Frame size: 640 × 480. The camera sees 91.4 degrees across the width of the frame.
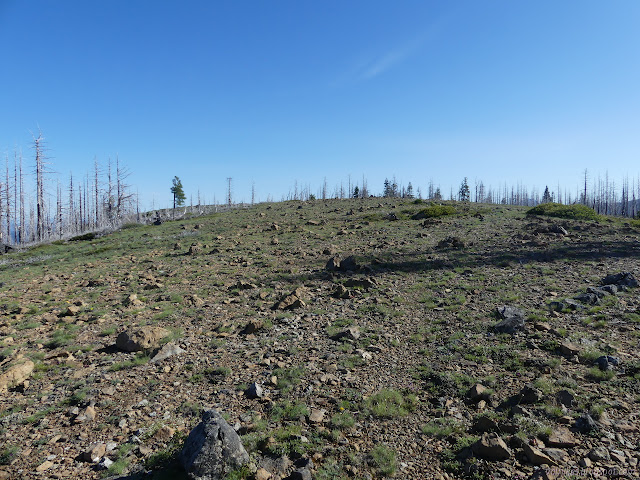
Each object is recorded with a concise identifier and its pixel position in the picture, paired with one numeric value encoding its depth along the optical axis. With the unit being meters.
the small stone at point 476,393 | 6.66
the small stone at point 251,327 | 10.51
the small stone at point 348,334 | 9.78
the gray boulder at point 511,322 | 9.49
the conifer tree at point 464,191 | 114.41
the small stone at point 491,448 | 4.98
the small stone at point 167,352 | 8.84
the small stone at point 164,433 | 5.77
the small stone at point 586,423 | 5.38
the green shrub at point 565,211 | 28.92
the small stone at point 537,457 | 4.78
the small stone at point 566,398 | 6.08
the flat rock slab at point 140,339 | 9.40
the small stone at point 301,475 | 4.71
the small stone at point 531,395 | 6.27
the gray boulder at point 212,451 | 4.61
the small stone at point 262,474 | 4.71
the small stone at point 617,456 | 4.71
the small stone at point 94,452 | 5.32
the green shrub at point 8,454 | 5.27
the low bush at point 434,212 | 33.69
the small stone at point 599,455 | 4.76
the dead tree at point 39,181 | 44.11
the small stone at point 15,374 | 7.48
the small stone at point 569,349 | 7.87
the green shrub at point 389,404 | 6.36
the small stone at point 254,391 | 7.07
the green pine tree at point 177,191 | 85.95
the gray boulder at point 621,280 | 12.02
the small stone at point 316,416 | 6.16
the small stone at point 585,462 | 4.67
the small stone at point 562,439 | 5.09
